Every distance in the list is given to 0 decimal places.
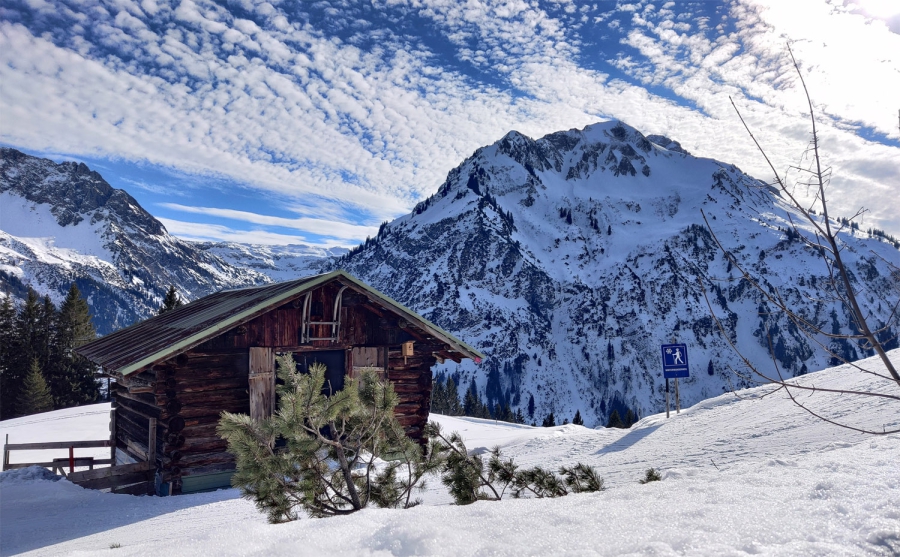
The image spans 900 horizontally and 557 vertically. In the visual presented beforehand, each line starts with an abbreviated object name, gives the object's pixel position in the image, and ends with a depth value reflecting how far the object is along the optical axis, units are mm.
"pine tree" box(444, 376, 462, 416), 80175
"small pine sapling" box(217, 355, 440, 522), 5227
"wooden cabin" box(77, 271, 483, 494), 11453
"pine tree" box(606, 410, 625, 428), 56812
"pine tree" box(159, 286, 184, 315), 43562
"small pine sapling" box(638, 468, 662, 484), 6471
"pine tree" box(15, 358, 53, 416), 40656
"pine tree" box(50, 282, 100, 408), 46094
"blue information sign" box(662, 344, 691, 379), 16609
